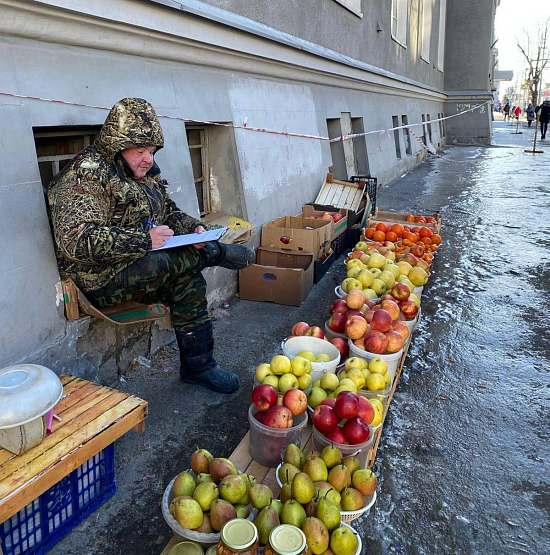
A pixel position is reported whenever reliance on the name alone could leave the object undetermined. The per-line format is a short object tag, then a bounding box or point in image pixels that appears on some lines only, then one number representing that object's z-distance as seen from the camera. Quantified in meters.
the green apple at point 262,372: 2.93
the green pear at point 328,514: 2.03
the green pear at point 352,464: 2.40
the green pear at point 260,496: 2.08
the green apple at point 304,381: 2.94
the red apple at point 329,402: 2.69
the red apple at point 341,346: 3.57
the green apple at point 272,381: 2.86
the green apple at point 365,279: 4.42
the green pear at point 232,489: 2.08
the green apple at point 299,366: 2.96
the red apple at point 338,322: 3.81
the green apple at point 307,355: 3.16
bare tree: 37.88
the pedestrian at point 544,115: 28.23
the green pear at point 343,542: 1.95
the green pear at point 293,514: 2.00
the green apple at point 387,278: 4.51
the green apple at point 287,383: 2.84
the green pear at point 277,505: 2.03
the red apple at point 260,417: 2.63
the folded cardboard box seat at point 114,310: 3.23
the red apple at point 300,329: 3.57
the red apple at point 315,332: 3.53
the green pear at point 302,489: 2.12
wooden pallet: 2.03
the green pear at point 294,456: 2.40
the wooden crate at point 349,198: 7.57
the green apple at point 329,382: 2.93
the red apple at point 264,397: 2.67
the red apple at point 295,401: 2.67
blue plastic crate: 2.18
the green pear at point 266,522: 1.92
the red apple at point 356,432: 2.51
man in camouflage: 2.88
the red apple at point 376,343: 3.37
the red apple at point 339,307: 3.91
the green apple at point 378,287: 4.39
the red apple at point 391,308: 3.91
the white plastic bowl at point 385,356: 3.38
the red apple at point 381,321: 3.54
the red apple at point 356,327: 3.52
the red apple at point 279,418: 2.57
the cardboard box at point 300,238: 5.73
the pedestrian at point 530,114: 42.78
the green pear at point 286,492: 2.15
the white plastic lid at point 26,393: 2.10
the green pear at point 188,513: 1.96
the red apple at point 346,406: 2.60
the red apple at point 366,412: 2.65
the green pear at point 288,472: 2.26
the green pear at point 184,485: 2.11
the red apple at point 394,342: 3.44
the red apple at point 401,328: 3.66
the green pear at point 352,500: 2.22
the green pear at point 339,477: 2.29
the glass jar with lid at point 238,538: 1.79
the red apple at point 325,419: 2.57
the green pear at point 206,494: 2.04
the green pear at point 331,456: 2.38
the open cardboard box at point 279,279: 5.28
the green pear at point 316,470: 2.27
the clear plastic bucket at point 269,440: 2.55
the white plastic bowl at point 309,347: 3.31
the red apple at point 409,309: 4.08
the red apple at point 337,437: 2.51
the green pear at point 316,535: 1.92
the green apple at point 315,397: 2.86
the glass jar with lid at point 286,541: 1.81
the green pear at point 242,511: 2.04
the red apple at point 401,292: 4.20
